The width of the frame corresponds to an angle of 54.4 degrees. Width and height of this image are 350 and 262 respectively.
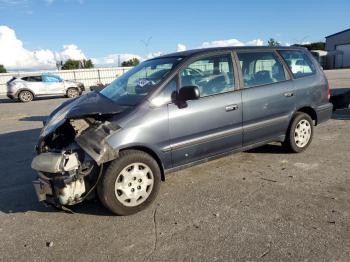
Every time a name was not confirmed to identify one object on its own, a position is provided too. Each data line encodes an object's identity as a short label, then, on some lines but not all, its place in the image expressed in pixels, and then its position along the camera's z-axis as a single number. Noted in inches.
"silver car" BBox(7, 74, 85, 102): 791.1
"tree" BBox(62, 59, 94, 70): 3075.8
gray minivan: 143.0
